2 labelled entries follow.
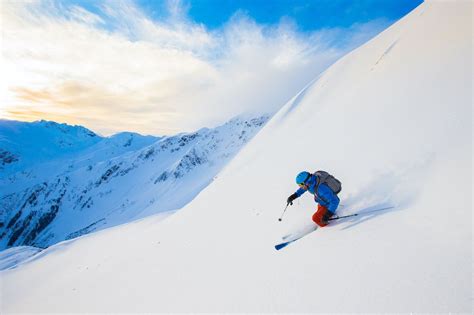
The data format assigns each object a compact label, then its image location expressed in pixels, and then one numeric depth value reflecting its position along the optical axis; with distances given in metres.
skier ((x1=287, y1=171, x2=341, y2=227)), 6.13
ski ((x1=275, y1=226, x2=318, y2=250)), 5.92
